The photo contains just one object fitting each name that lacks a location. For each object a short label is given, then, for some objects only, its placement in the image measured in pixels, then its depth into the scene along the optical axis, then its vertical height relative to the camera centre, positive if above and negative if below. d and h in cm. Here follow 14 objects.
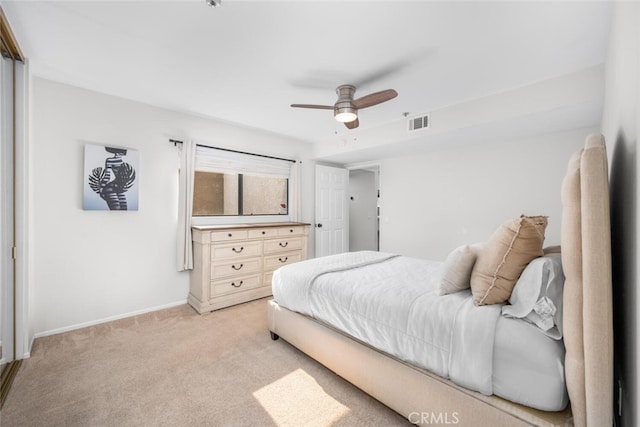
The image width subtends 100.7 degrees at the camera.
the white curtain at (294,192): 476 +42
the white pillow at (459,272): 169 -36
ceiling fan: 248 +107
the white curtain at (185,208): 346 +8
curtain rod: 346 +97
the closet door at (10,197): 211 +14
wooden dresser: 333 -63
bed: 99 -60
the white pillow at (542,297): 120 -38
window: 379 +49
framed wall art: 286 +41
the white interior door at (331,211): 513 +9
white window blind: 377 +81
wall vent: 342 +123
